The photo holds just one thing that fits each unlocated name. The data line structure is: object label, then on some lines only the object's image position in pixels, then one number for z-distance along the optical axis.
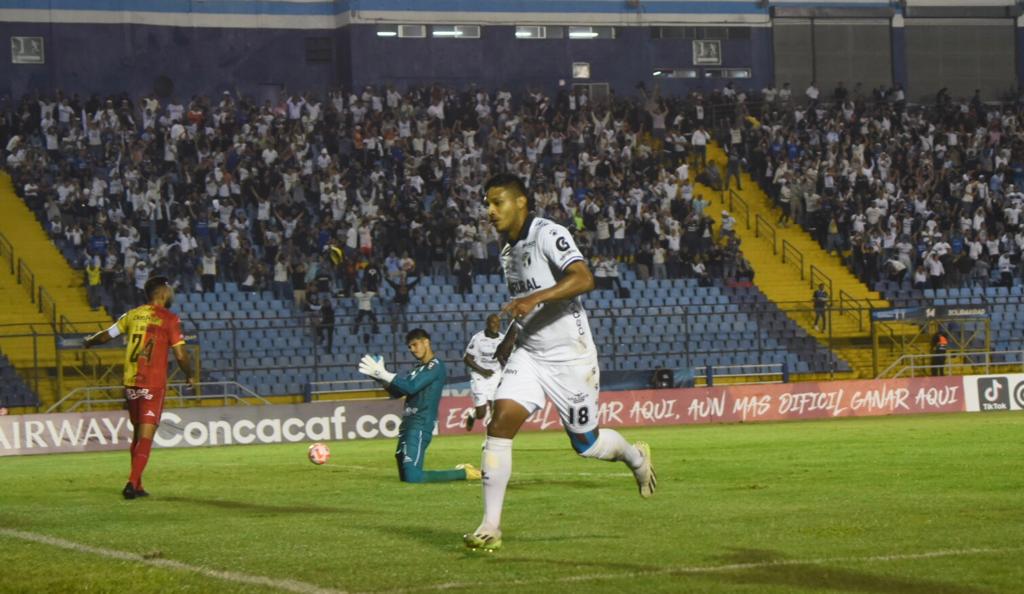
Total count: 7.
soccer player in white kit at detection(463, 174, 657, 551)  10.41
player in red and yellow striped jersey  16.06
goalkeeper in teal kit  17.05
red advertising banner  35.22
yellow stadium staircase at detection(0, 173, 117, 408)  35.94
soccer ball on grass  21.36
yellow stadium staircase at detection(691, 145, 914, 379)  42.97
